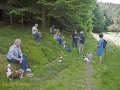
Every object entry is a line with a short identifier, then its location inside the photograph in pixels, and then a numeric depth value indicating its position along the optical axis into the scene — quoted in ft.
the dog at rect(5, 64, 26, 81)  12.68
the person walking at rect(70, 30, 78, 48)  27.36
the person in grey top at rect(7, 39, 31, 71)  14.56
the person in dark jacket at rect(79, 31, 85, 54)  25.80
